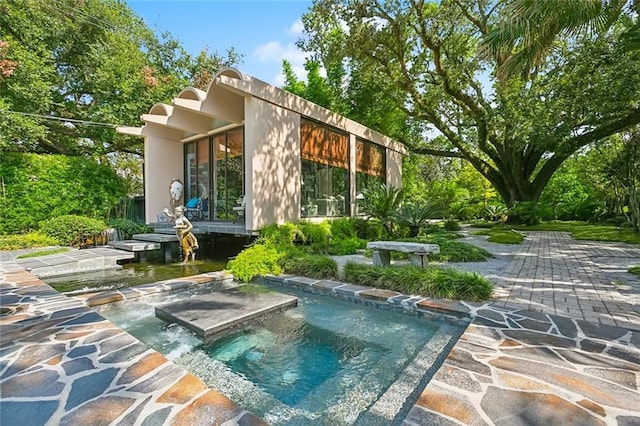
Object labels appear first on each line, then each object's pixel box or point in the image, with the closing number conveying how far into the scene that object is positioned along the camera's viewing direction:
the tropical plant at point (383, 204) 9.66
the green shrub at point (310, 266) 5.30
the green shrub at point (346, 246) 7.79
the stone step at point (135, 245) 7.61
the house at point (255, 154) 7.50
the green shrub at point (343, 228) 9.41
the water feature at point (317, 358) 2.12
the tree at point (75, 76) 10.30
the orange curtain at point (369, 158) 11.78
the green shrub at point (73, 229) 8.90
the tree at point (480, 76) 9.59
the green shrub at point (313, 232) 8.14
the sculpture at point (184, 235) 7.03
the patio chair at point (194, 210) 10.55
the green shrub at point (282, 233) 7.23
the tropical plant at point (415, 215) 8.97
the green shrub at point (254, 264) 5.71
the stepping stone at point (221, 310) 3.24
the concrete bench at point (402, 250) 5.00
